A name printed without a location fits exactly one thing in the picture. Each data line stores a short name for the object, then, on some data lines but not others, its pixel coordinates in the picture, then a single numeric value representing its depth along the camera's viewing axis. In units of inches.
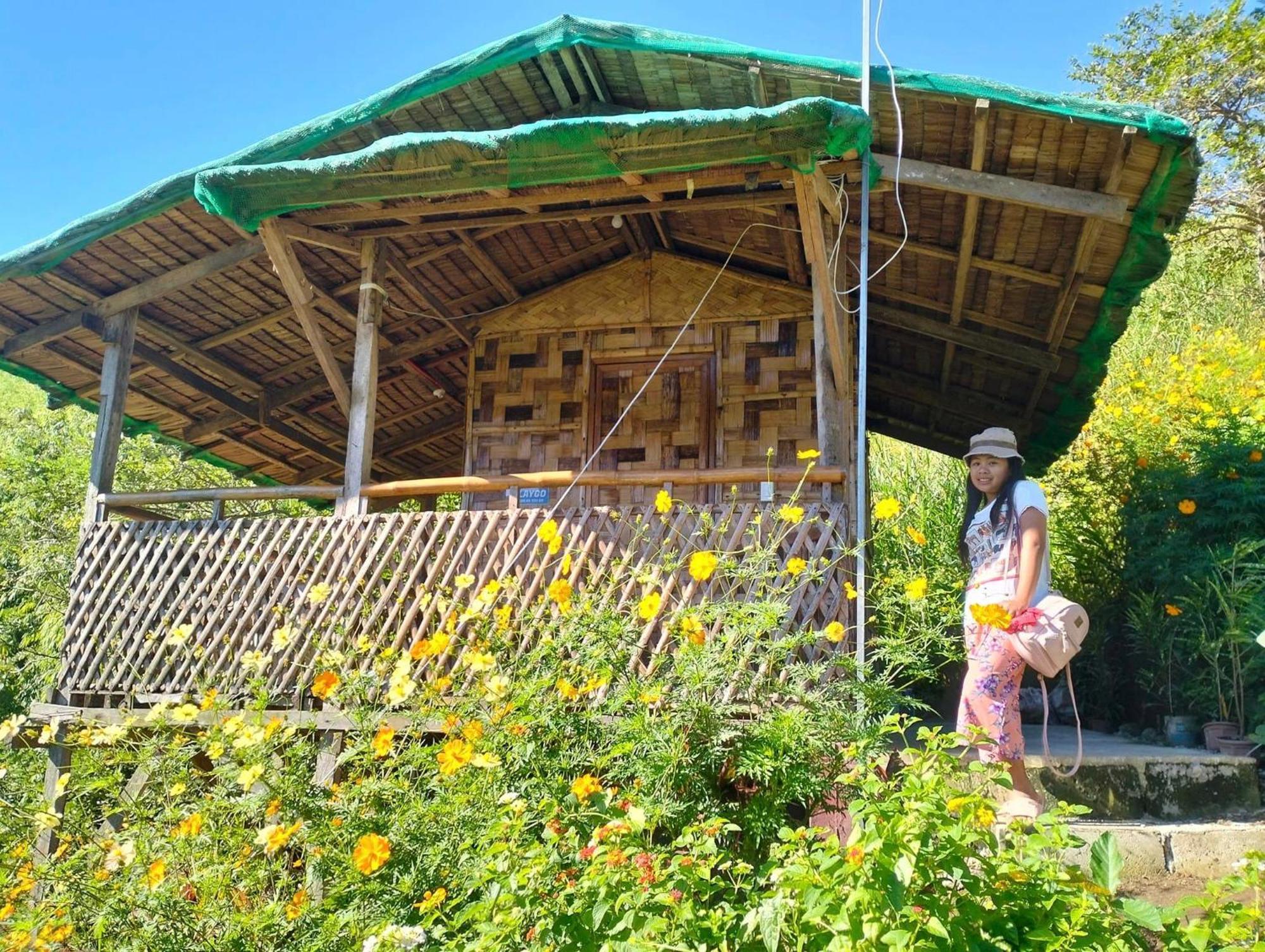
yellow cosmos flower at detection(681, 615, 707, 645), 122.8
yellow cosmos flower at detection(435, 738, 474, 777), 113.0
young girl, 147.4
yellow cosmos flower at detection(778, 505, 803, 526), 137.9
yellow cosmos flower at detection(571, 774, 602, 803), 102.7
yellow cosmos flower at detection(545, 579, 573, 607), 131.6
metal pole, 148.3
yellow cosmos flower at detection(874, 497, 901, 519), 134.0
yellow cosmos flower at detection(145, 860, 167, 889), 109.5
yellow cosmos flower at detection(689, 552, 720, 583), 122.1
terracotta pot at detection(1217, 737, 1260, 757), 191.6
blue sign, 284.8
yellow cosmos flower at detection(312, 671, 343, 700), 129.8
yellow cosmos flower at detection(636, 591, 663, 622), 124.4
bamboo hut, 191.2
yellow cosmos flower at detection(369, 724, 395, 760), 113.9
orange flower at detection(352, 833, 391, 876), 102.9
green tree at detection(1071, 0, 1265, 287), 536.7
